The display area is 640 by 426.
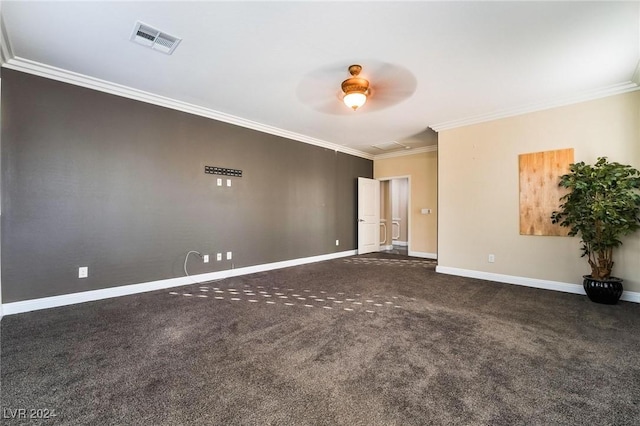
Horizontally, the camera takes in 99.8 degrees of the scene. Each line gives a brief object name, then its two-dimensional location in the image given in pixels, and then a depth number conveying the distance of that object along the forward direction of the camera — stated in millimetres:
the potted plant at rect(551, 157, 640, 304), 3217
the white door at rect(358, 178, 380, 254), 7066
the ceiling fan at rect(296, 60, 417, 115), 3055
